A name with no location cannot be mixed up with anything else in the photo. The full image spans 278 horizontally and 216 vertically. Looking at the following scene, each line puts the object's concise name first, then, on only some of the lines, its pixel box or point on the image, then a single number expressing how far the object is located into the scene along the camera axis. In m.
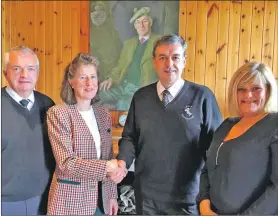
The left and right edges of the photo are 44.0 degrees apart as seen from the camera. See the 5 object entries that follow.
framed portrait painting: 3.32
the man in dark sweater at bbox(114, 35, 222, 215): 1.58
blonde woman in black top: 1.17
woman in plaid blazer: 1.49
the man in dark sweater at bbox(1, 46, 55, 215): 1.51
